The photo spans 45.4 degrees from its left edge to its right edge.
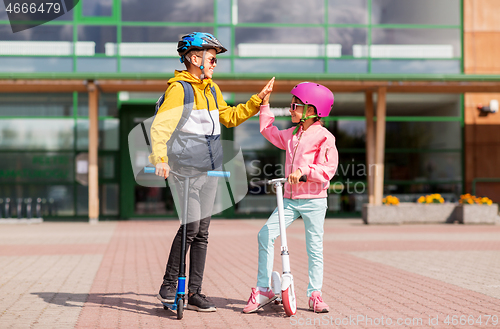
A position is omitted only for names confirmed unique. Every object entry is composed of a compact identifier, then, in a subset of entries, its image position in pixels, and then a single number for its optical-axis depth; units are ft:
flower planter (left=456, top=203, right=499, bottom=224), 51.31
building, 57.98
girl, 14.78
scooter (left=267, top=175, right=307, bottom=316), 14.06
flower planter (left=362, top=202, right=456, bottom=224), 51.28
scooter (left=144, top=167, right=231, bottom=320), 14.06
